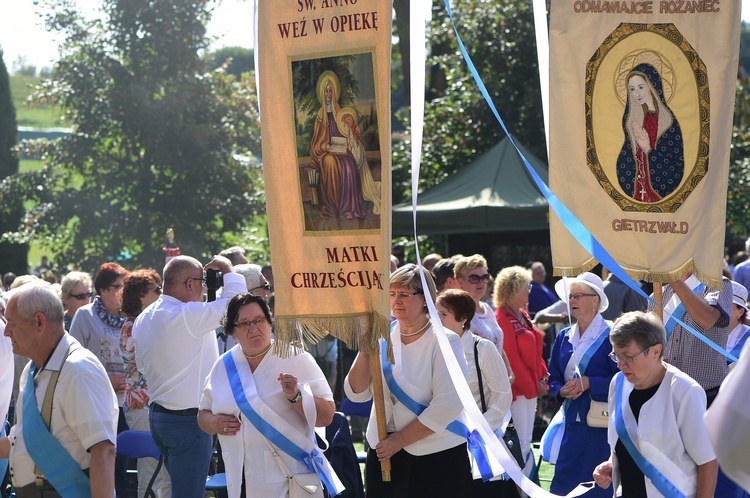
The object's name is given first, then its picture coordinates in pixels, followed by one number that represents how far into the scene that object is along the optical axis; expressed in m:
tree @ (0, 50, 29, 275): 28.35
